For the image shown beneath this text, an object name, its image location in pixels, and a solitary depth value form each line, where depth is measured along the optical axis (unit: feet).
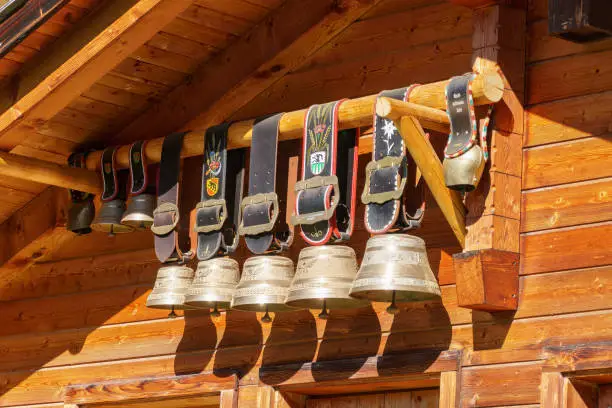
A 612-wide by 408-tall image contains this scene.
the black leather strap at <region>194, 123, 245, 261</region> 34.66
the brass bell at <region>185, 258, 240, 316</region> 34.25
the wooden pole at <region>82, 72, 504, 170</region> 30.91
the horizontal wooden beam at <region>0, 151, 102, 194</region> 35.89
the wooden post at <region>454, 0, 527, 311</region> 30.83
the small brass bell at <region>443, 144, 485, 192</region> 30.58
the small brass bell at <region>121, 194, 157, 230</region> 36.67
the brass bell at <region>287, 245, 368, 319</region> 31.74
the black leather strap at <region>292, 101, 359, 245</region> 32.34
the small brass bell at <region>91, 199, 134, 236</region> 37.20
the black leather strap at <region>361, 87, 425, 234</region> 31.56
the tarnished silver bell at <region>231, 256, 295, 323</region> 33.03
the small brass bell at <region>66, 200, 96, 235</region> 38.21
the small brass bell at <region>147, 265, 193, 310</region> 35.38
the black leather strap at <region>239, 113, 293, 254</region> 33.53
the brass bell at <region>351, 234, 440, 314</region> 30.69
